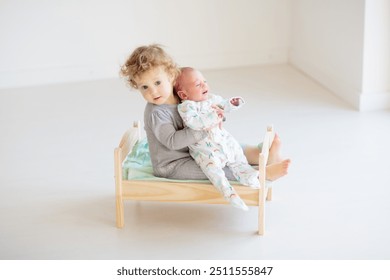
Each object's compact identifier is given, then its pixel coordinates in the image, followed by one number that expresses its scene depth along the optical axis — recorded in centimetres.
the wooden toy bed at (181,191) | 263
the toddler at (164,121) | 264
